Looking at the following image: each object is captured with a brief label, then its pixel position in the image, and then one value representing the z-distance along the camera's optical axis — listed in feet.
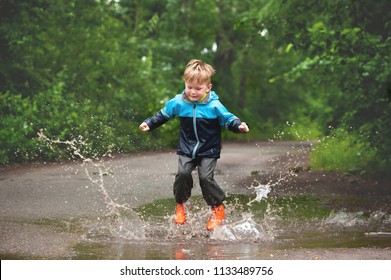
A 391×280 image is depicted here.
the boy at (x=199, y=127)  39.70
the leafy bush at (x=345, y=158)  67.10
